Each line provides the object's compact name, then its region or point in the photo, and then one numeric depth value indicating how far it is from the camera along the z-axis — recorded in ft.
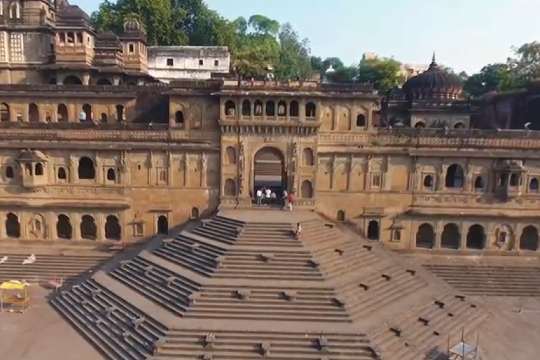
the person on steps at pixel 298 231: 73.78
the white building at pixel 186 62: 140.36
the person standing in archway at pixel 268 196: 88.63
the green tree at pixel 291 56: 235.81
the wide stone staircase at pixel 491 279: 78.79
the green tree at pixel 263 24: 315.58
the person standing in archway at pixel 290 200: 85.10
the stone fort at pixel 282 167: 84.84
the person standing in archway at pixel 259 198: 87.15
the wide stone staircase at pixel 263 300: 56.29
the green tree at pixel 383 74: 204.88
